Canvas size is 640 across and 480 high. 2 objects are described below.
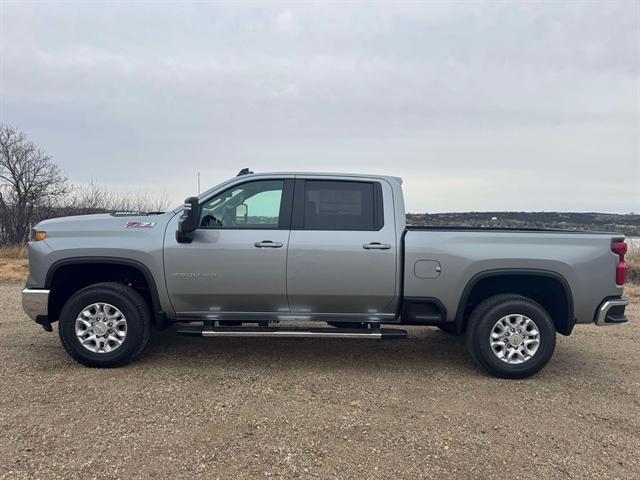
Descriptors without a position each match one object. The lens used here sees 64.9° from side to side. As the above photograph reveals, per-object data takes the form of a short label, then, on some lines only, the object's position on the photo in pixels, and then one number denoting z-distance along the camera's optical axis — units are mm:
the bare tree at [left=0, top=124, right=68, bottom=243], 20562
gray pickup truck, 4816
